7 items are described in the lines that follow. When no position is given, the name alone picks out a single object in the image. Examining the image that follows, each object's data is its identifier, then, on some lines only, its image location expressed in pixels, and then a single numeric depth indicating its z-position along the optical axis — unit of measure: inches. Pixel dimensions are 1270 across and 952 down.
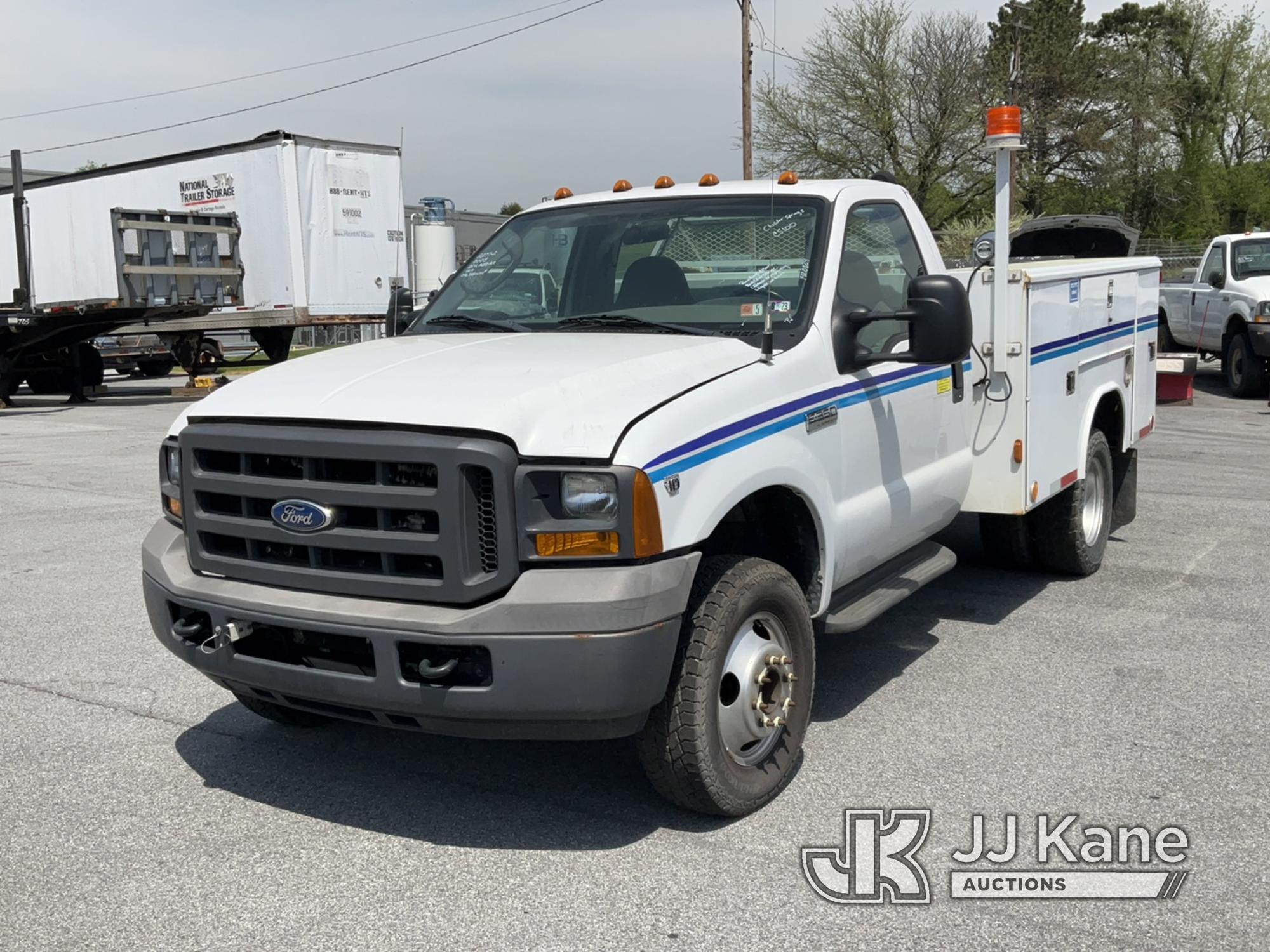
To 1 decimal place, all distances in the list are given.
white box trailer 815.7
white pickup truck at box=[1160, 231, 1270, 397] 659.4
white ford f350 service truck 137.9
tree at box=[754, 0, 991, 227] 1565.0
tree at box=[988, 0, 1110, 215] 1761.8
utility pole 1166.3
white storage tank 733.9
